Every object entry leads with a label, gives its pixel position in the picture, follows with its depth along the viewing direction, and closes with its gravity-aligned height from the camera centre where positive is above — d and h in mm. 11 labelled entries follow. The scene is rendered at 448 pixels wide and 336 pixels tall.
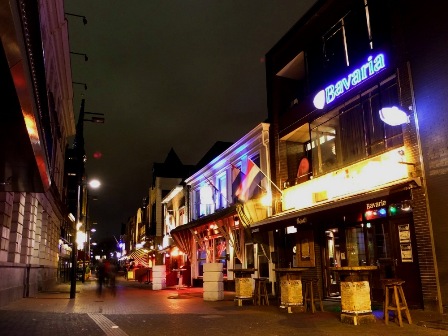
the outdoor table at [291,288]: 12023 -742
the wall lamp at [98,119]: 21391 +6940
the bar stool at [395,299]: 9409 -875
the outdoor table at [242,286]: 14227 -785
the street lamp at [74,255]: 18344 +469
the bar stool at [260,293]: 14219 -1021
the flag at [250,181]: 18512 +3581
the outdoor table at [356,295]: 9617 -790
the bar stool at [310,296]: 11966 -987
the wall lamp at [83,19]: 25472 +14029
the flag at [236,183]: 22114 +3949
